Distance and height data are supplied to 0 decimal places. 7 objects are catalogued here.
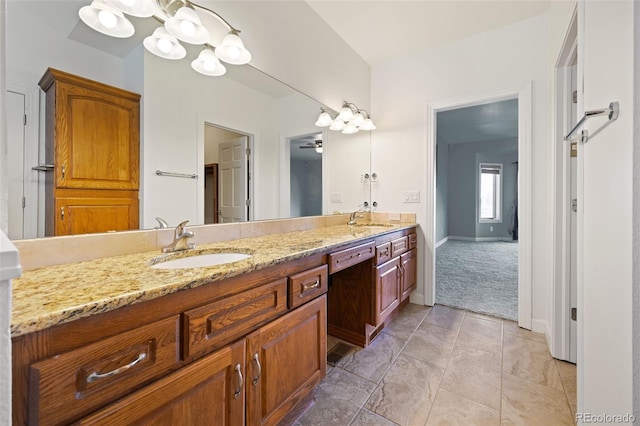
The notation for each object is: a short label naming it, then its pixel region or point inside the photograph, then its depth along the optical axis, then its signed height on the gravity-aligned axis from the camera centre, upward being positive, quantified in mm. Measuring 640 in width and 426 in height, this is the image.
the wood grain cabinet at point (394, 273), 1921 -496
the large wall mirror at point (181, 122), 907 +505
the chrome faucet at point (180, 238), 1222 -119
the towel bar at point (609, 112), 813 +319
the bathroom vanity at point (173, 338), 536 -331
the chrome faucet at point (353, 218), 2562 -58
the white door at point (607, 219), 764 -20
